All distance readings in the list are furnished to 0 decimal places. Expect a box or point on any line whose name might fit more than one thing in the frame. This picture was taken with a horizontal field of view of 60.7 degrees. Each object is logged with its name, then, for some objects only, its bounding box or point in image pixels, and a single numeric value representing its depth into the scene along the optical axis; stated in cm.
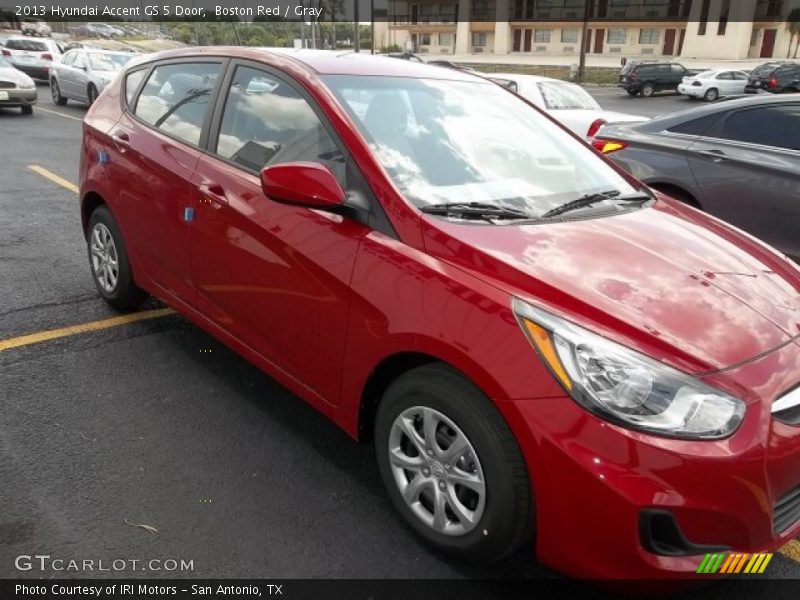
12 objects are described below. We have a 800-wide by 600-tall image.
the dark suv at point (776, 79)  2740
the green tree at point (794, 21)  5162
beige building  5222
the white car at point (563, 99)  988
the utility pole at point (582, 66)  4175
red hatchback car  190
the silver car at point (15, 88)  1460
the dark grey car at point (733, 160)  493
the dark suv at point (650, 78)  3278
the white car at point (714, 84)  3069
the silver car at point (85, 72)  1516
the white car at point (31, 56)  2316
